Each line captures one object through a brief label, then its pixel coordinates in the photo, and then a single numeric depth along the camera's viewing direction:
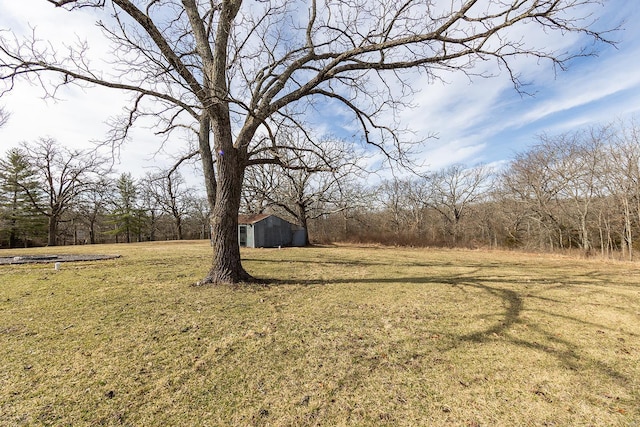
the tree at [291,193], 20.36
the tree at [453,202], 29.19
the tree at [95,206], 27.18
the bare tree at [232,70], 4.57
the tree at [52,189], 23.91
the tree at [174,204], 34.38
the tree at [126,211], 32.81
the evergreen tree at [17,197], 23.59
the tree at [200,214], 39.25
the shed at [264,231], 17.97
